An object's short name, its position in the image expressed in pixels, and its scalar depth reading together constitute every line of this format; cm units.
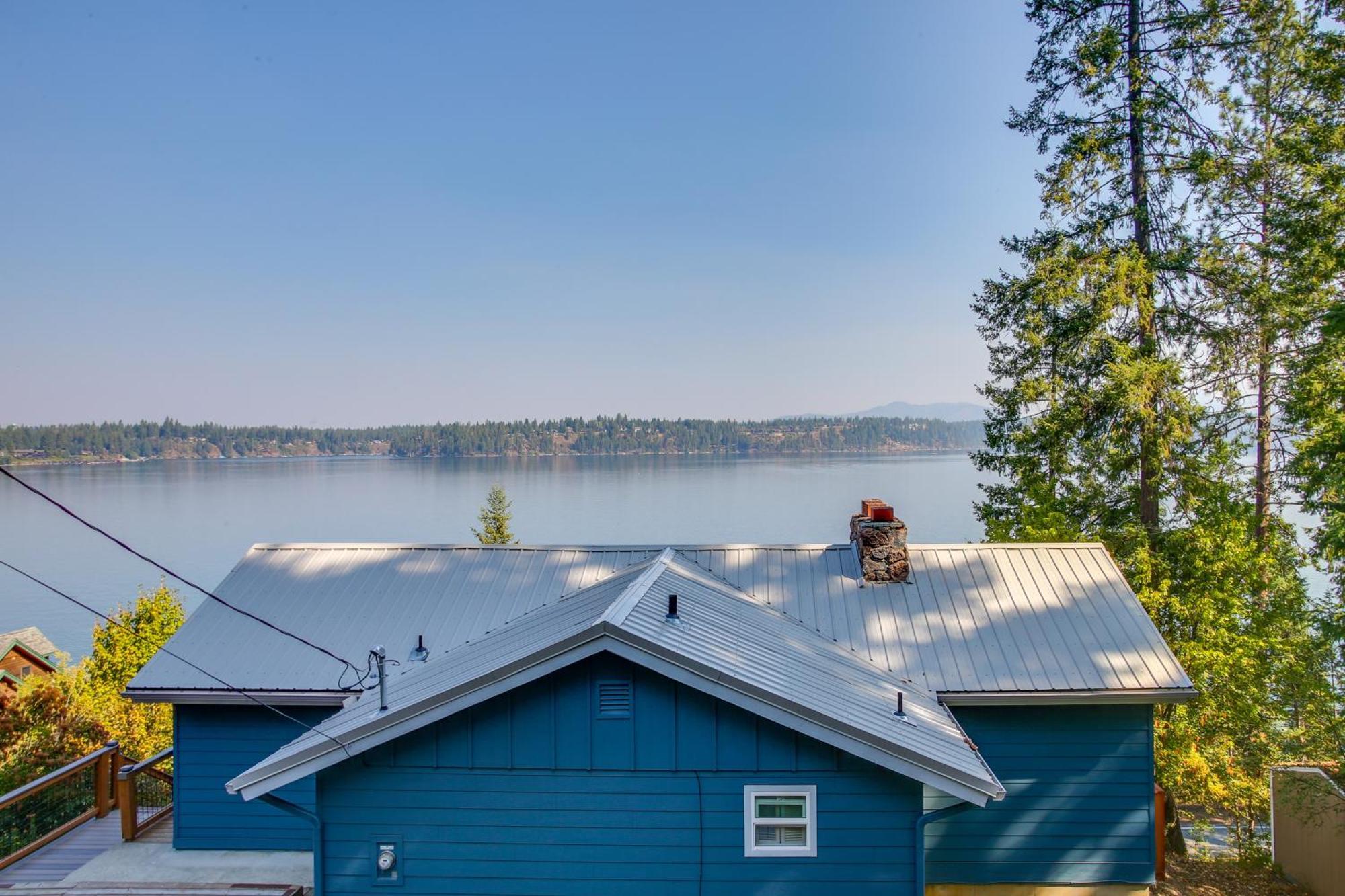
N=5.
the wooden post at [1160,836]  1080
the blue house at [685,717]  741
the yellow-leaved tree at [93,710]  1816
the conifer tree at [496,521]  3959
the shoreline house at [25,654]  2784
